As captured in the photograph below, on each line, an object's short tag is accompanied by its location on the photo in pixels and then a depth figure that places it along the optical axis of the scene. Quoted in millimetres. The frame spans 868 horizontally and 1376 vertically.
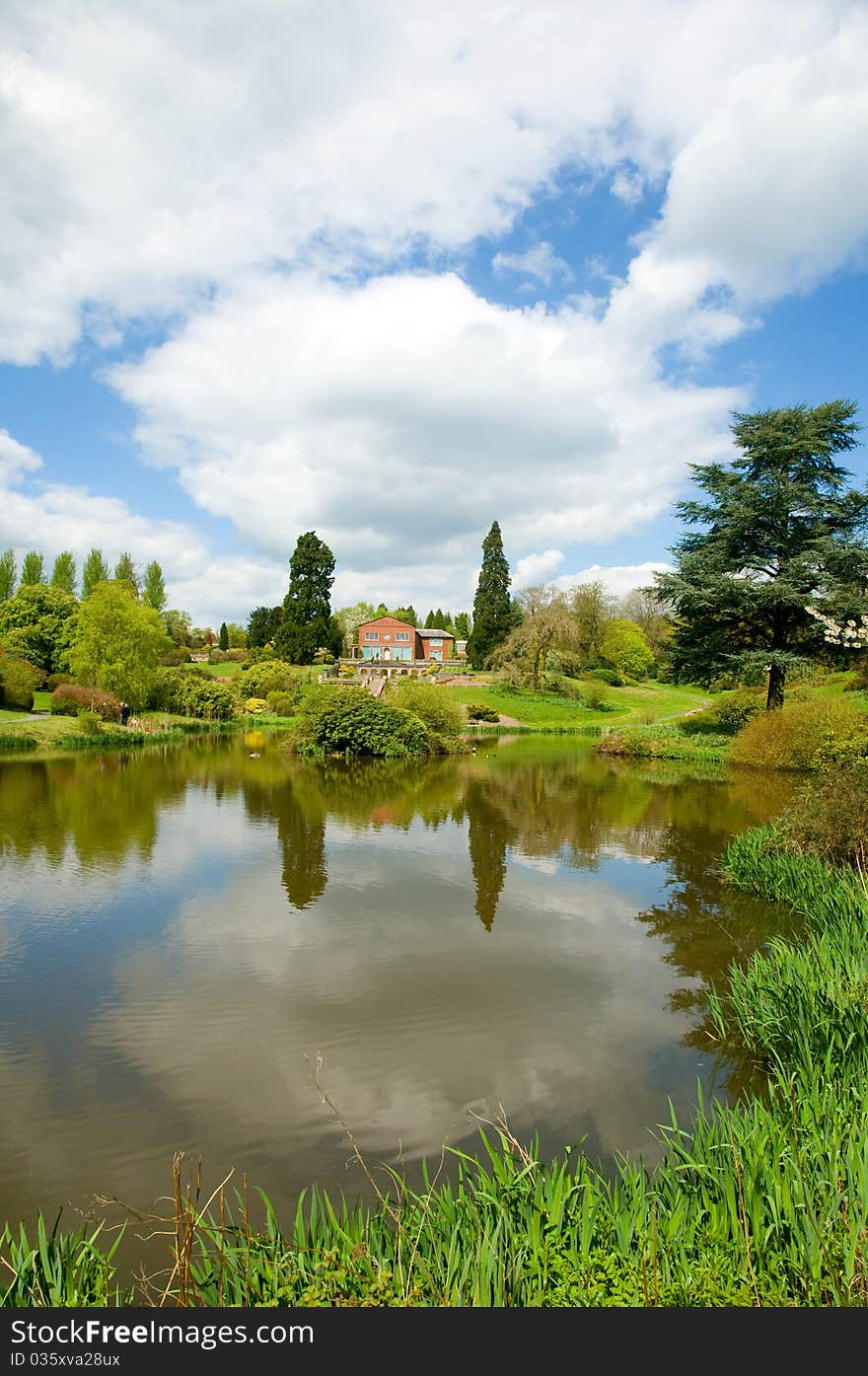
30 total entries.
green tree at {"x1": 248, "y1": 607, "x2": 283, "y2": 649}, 72250
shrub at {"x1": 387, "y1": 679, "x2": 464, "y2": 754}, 32250
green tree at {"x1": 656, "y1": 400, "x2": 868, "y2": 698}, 25984
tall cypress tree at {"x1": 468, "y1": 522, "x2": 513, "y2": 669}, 65000
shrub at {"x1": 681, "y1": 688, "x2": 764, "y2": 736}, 29906
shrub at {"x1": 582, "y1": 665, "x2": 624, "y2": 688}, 56794
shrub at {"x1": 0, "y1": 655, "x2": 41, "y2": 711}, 34188
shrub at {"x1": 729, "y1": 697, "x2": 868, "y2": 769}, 20688
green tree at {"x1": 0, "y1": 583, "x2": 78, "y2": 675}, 44750
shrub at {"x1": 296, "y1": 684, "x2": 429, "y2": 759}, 27812
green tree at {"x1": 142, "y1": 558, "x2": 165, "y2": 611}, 71938
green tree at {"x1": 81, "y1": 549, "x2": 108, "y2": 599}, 66750
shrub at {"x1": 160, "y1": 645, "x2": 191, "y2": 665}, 59656
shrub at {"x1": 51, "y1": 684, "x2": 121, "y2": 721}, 33531
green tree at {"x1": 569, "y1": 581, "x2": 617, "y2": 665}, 66000
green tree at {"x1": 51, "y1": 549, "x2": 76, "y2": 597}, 63909
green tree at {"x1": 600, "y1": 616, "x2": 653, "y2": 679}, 62625
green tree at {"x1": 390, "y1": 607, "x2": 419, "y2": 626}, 105312
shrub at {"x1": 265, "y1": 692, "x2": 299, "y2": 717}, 45625
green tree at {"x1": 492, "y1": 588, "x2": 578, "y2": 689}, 52281
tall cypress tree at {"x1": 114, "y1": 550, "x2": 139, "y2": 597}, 67312
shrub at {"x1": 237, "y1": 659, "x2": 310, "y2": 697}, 49344
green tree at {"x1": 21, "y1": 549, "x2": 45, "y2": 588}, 62188
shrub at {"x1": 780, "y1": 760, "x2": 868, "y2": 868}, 8984
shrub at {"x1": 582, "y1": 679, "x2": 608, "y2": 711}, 50094
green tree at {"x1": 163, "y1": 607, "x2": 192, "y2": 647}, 71812
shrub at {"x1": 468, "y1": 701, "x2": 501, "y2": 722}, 43969
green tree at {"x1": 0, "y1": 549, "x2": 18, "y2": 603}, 59062
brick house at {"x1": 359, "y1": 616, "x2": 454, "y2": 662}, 74938
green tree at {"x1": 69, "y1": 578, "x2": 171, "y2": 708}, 34031
